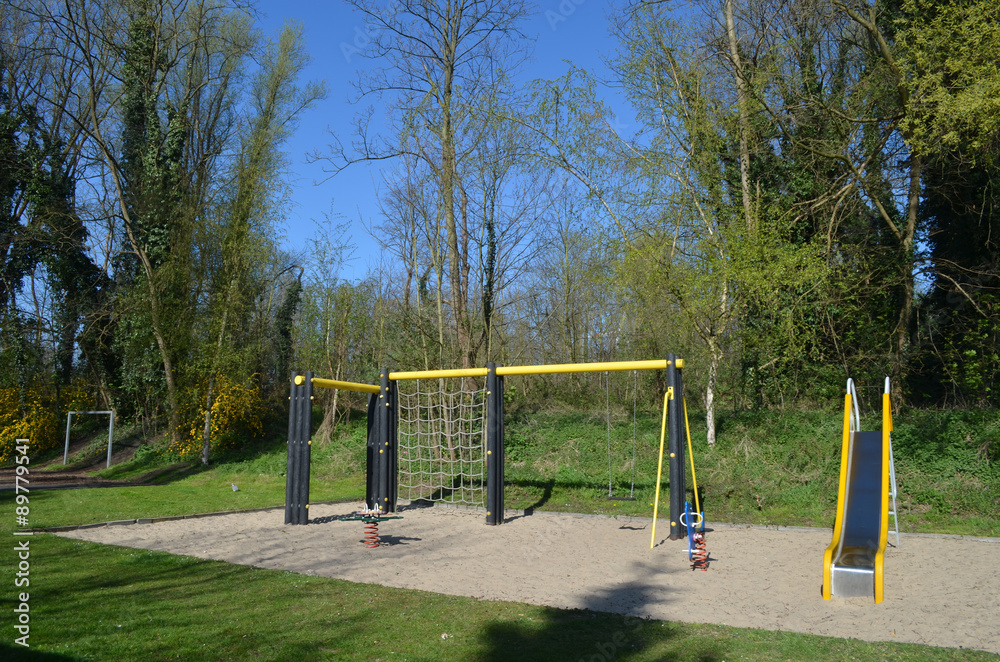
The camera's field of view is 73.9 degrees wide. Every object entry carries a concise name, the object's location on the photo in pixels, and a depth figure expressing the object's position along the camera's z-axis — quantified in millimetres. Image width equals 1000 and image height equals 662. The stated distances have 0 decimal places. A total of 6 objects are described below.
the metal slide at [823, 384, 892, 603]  5242
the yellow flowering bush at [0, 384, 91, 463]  17234
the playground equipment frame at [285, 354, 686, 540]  7875
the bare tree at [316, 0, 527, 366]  13680
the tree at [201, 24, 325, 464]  16281
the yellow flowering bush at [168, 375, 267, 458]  16172
